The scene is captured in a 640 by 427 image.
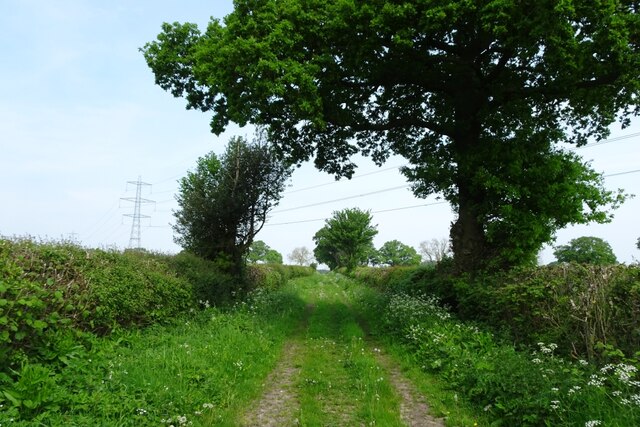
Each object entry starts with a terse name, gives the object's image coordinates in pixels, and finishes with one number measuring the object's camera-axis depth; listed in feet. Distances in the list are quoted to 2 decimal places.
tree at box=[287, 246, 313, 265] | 505.25
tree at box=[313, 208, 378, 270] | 196.34
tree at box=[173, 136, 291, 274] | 67.46
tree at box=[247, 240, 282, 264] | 522.76
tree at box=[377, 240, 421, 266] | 455.22
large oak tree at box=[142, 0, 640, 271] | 36.63
